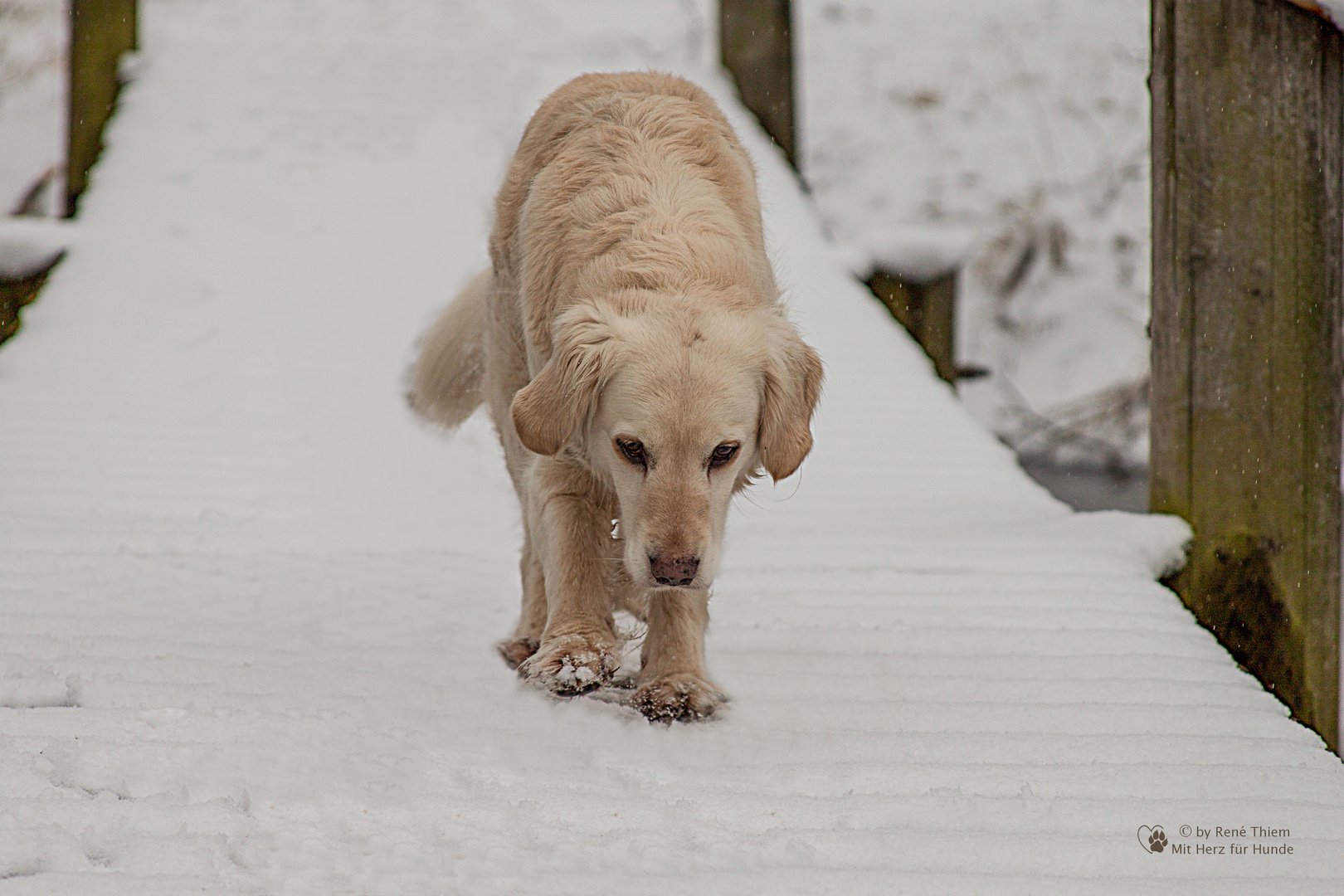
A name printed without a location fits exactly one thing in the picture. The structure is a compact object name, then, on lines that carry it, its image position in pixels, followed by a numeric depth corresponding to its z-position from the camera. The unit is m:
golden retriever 5.12
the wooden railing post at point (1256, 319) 6.85
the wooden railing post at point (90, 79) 13.41
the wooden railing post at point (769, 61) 15.58
